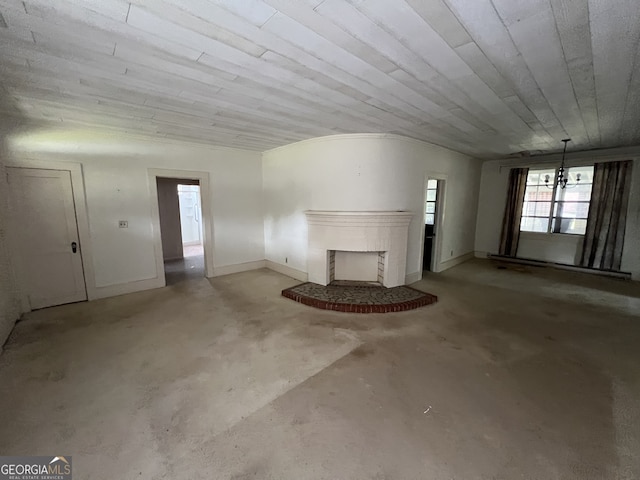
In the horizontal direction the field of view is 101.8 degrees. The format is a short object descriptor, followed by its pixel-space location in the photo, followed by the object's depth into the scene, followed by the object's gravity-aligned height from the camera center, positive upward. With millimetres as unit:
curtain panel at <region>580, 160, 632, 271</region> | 5113 -233
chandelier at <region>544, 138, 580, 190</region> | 4480 +541
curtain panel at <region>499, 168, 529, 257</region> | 6285 -200
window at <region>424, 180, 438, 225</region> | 5910 +33
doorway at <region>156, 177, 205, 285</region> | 5449 -1101
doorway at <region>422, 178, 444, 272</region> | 5320 -442
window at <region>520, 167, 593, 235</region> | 5668 +23
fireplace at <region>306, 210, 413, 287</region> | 4129 -697
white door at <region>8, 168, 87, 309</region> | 3385 -461
